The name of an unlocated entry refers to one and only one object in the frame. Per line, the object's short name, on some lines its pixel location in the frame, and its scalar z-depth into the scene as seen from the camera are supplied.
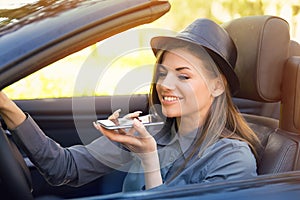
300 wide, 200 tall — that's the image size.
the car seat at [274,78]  2.07
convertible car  1.57
